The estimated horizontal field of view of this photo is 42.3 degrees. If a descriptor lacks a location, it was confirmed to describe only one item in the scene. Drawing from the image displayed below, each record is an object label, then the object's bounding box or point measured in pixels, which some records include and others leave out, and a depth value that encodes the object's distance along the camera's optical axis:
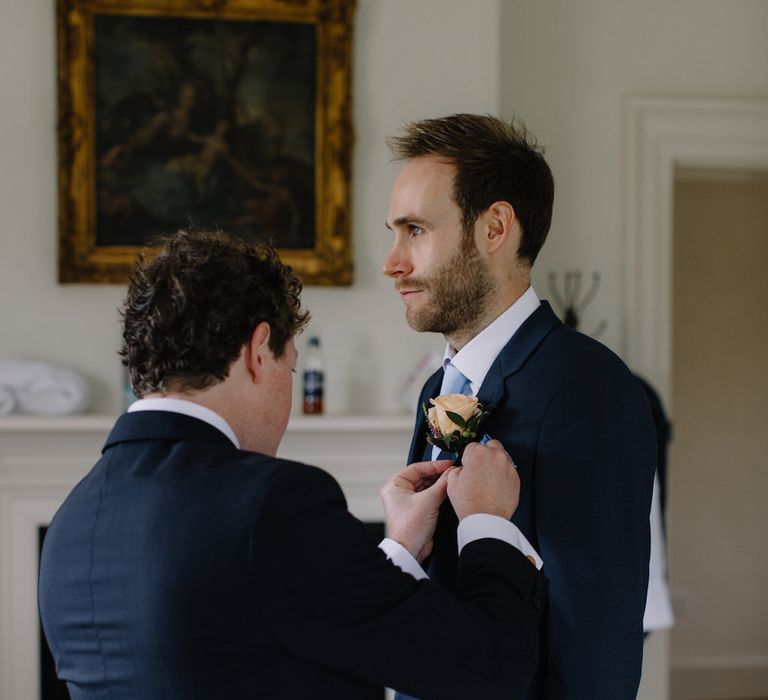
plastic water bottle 3.61
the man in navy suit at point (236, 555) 1.14
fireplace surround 3.48
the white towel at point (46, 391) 3.47
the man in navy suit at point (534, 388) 1.37
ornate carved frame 3.55
